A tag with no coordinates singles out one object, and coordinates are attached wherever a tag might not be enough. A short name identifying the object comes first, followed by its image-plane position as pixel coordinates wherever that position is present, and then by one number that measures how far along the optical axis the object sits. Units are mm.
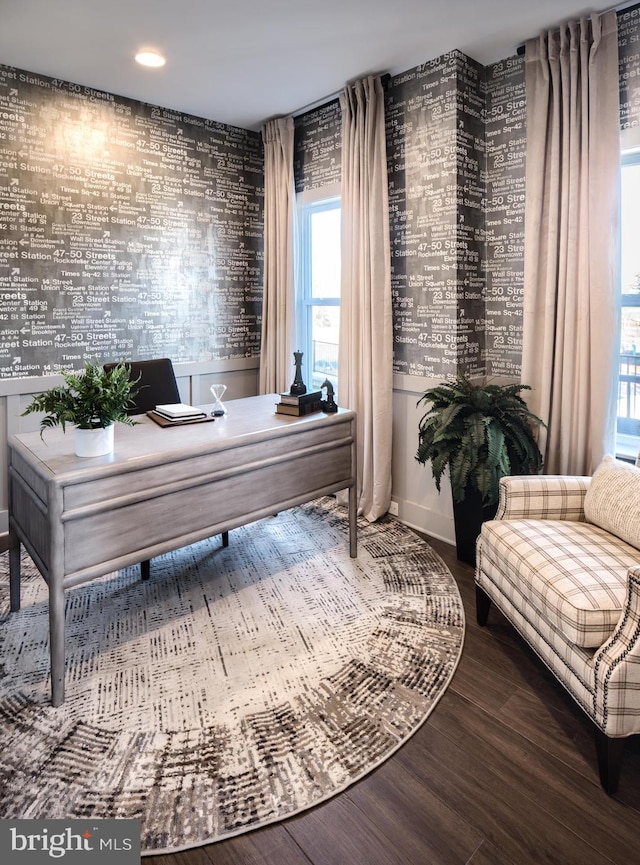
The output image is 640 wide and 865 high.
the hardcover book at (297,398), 2760
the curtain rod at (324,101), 3250
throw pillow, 1999
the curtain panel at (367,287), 3332
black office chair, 3004
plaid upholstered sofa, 1534
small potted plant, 1976
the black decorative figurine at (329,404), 2885
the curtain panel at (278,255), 4000
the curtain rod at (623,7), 2520
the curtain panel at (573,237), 2607
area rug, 1550
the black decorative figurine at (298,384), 2811
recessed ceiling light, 2967
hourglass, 2702
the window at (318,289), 4059
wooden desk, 1882
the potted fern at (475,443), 2670
